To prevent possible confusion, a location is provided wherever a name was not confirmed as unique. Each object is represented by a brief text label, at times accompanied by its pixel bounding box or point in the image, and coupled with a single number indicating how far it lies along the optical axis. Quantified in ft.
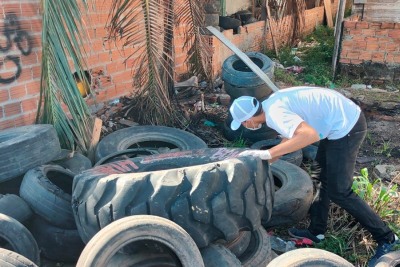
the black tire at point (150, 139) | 17.57
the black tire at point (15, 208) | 11.44
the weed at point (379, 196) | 14.32
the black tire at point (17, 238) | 10.21
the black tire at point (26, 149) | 12.77
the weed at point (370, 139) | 22.26
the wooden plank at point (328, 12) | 53.52
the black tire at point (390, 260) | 11.27
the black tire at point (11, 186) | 13.23
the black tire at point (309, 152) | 18.84
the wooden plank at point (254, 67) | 19.69
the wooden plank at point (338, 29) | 32.48
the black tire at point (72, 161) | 14.79
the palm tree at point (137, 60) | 15.26
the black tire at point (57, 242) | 11.69
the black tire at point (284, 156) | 17.53
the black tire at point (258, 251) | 11.04
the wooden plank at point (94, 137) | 16.98
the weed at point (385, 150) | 20.95
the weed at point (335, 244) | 13.03
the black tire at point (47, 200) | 11.65
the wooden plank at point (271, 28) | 38.94
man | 11.01
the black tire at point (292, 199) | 13.73
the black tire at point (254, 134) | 20.42
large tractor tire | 9.77
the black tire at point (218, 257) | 9.64
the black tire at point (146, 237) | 8.25
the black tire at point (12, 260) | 8.24
